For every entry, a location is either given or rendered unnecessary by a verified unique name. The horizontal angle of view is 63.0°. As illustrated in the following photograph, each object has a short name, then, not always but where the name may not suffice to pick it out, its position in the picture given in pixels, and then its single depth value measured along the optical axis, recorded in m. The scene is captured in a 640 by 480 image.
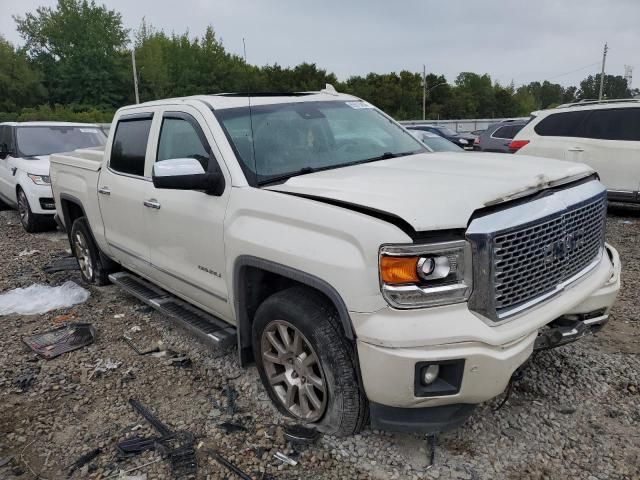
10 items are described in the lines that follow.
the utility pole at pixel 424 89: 67.38
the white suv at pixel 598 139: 7.73
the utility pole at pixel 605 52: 61.34
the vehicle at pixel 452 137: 16.34
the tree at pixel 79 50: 56.09
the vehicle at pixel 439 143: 10.01
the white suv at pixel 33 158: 8.36
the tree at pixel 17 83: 50.28
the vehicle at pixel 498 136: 12.13
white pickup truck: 2.29
